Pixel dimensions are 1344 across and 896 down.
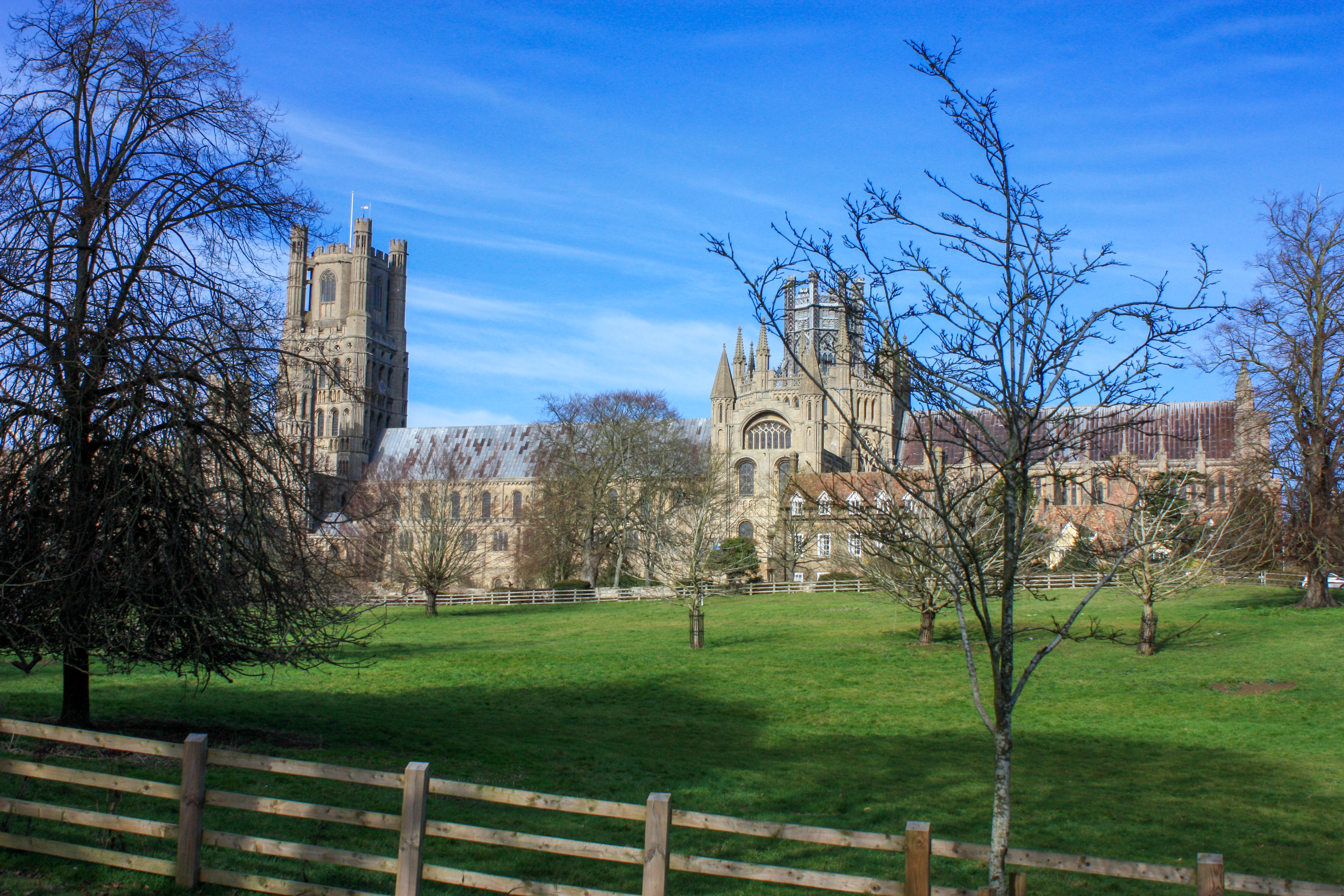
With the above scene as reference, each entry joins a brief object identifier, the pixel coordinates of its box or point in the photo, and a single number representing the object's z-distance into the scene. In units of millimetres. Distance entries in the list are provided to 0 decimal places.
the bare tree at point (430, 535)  45938
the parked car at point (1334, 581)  39788
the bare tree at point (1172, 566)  24141
